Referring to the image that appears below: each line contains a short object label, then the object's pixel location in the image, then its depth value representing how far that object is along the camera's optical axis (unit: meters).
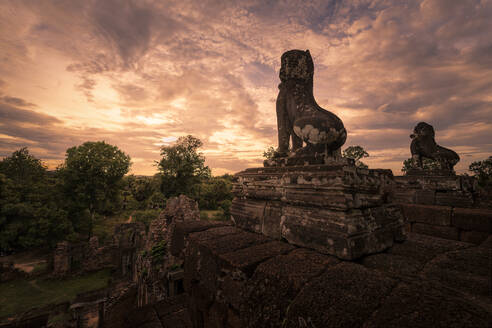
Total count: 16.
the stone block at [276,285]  1.07
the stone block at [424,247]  1.50
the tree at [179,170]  27.03
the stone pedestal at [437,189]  3.87
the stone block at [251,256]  1.42
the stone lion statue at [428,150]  4.77
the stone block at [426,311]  0.69
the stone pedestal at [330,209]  1.47
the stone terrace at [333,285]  0.78
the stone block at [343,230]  1.42
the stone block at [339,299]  0.83
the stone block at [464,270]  1.05
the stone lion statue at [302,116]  2.05
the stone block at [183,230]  2.41
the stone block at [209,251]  1.75
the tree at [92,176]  17.73
